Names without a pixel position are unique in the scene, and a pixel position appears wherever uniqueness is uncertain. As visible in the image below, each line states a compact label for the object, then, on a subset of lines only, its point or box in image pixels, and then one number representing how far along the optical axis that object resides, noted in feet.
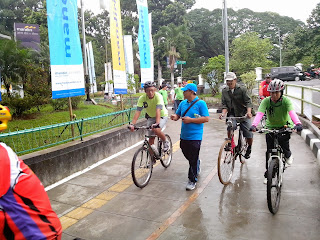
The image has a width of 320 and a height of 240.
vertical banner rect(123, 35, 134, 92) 47.19
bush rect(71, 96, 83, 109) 46.00
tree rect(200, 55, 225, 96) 68.54
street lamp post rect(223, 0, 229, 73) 53.93
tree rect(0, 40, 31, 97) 35.60
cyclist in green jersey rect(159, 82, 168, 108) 40.68
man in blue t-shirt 15.56
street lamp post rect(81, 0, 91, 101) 59.73
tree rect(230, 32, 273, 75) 84.28
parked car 86.38
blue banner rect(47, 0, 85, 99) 20.72
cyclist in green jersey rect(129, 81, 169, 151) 18.11
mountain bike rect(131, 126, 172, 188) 16.26
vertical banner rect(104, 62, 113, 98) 74.63
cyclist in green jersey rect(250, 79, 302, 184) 13.82
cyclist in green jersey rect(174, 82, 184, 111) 45.16
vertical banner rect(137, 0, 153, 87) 37.34
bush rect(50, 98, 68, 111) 41.89
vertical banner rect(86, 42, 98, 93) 75.43
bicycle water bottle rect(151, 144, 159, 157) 17.89
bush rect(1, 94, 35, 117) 33.88
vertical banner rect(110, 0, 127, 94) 31.35
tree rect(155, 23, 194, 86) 126.52
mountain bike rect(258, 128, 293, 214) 12.22
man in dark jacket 18.39
